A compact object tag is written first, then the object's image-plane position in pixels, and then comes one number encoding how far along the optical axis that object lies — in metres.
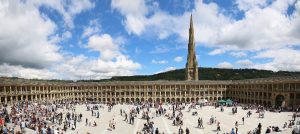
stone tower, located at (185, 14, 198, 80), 88.26
